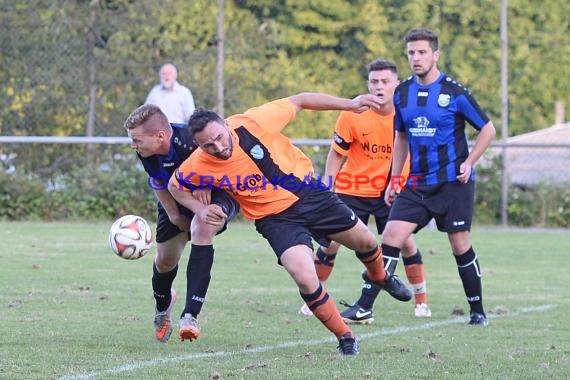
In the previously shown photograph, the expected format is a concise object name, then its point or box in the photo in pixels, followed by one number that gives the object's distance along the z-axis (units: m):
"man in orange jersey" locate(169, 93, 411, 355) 12.61
